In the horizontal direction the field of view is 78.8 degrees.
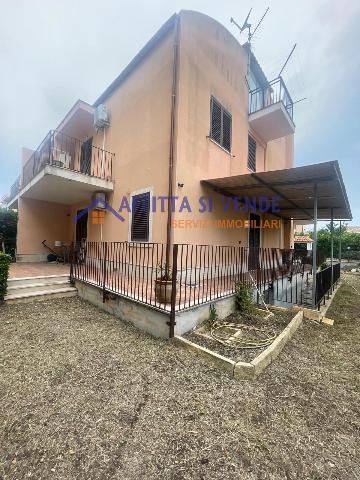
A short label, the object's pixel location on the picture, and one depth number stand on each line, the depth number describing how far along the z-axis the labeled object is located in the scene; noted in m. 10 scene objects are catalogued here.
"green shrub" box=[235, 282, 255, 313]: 5.33
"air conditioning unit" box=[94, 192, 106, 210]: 8.75
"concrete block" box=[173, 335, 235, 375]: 3.03
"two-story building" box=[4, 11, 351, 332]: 6.67
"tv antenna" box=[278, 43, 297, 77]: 10.45
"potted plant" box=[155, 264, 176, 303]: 4.11
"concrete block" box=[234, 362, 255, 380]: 2.92
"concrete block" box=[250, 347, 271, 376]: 2.98
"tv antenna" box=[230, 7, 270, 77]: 10.52
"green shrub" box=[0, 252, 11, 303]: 5.50
